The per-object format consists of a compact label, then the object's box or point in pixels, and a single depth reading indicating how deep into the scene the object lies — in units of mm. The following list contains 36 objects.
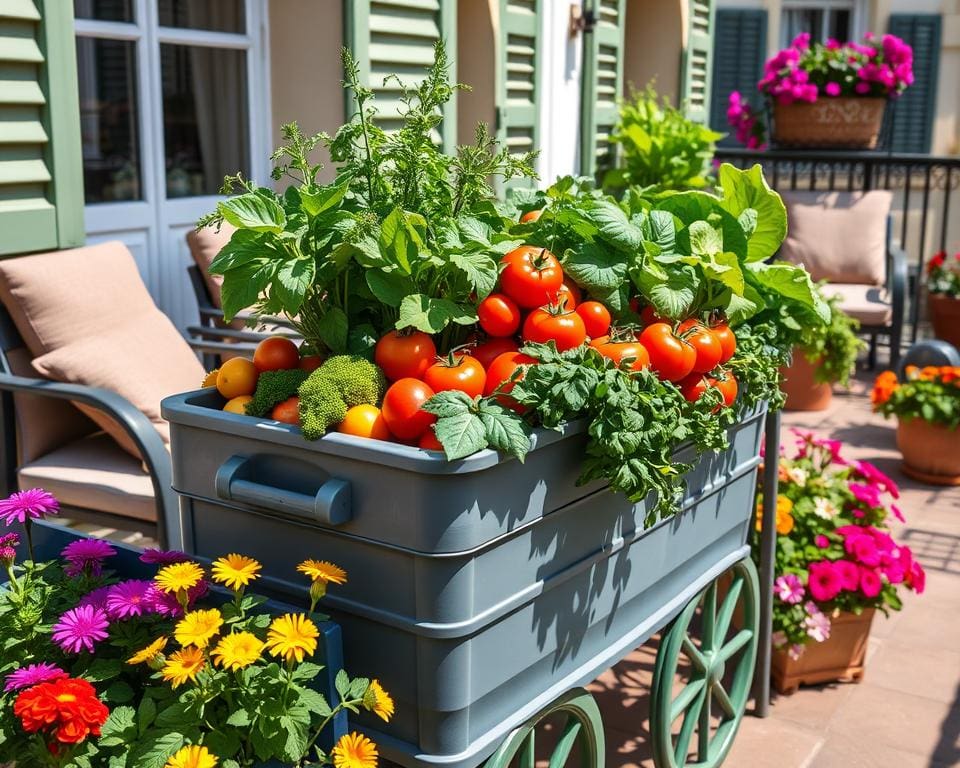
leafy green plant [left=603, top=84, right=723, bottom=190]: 6004
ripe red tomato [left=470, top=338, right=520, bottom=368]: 1706
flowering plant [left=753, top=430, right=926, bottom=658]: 2998
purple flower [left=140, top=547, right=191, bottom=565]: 1572
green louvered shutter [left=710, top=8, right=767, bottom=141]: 13062
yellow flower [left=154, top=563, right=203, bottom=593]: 1438
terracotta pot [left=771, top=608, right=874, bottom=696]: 3055
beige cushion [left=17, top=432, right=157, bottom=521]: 2707
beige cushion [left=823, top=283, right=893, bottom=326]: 6371
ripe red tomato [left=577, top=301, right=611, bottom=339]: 1779
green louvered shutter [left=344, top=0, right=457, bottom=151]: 4199
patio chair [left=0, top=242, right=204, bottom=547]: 2742
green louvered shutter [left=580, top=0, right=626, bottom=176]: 6062
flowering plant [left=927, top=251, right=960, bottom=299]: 7367
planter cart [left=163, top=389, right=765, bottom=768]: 1479
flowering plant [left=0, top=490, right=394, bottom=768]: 1316
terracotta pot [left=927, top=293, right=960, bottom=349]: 7309
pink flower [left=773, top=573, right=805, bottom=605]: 2980
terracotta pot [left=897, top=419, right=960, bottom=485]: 4891
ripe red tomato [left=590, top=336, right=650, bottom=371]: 1705
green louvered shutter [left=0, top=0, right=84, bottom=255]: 3135
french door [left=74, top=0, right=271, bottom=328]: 3871
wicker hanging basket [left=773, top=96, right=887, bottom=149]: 6988
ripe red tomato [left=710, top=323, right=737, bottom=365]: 1943
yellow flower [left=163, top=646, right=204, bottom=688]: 1323
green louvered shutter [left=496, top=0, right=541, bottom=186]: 5137
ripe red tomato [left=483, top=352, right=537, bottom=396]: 1628
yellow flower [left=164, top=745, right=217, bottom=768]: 1262
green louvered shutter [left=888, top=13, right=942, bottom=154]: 13000
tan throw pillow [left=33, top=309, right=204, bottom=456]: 2844
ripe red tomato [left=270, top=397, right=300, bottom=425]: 1614
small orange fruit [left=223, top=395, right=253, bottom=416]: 1703
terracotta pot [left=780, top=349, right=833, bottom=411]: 6113
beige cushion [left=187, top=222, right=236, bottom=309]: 3838
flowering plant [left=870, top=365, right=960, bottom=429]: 4809
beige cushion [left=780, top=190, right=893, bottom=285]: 6887
